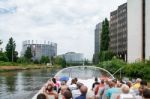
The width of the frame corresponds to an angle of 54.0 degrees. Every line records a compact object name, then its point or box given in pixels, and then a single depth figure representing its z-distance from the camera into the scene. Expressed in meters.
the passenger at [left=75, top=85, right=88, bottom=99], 3.66
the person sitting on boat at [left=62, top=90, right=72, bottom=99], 3.31
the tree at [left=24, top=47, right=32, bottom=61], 61.55
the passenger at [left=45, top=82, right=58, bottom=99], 3.91
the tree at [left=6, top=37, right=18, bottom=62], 48.94
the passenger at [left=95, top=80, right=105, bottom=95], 5.17
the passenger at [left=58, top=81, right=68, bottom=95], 4.89
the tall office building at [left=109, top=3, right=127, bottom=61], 53.07
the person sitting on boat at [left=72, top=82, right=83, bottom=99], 4.62
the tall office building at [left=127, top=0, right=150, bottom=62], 20.44
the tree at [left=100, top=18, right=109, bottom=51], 37.18
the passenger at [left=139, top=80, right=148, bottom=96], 4.41
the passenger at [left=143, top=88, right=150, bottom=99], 3.10
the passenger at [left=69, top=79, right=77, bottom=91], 5.16
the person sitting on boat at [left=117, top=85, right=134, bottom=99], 3.93
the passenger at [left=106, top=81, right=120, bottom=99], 4.42
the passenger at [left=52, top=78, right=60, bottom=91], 6.13
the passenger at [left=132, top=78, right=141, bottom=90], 5.25
